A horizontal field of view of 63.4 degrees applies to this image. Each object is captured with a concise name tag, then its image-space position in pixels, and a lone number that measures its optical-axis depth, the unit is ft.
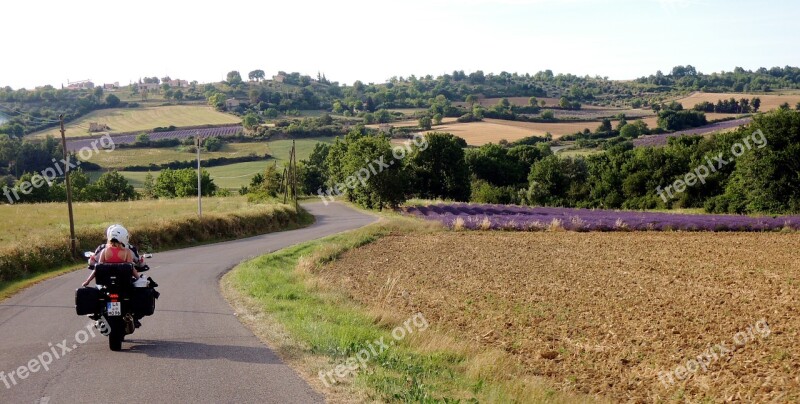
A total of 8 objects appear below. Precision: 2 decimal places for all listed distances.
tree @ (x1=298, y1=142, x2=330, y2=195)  321.73
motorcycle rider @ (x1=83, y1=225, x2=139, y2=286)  32.83
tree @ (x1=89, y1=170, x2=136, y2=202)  249.75
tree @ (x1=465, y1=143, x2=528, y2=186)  298.56
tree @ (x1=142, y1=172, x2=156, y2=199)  268.74
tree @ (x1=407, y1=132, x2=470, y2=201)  248.52
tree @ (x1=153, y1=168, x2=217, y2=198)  256.09
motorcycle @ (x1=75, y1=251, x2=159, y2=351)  31.89
